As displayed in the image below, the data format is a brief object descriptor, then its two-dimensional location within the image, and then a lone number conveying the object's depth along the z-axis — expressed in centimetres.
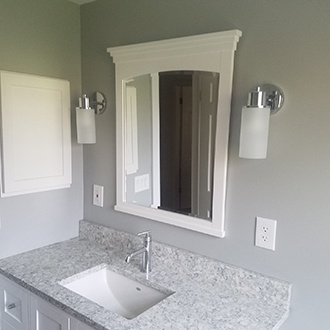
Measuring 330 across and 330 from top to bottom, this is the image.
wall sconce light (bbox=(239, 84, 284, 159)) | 123
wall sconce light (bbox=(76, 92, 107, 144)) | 173
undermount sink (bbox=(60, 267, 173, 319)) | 152
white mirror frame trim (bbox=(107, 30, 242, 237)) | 139
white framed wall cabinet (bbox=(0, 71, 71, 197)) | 163
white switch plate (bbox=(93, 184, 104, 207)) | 193
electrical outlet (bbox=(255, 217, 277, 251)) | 134
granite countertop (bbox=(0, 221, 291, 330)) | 122
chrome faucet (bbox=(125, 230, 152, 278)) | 158
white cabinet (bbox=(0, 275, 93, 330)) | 136
